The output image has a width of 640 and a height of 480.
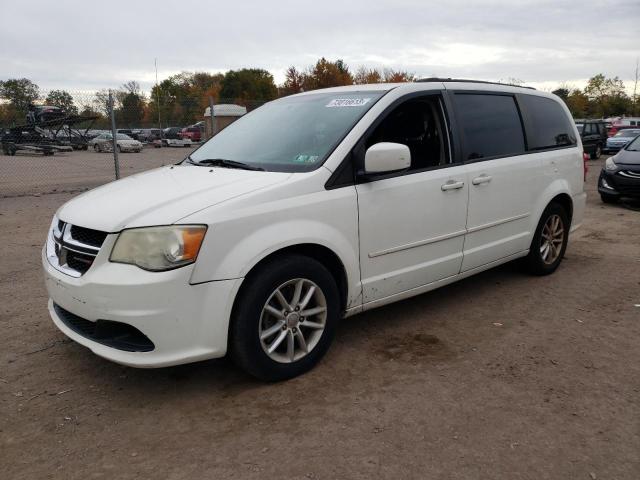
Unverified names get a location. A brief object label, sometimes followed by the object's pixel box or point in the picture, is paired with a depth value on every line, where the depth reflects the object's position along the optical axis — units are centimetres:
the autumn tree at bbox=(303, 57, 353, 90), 4981
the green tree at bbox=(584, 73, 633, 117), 7169
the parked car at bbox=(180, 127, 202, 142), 2731
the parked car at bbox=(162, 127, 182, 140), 2547
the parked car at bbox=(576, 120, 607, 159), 2170
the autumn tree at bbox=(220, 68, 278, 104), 6274
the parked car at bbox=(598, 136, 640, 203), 955
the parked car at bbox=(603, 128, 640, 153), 2181
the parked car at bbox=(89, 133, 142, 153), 2295
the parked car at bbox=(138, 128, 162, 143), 2842
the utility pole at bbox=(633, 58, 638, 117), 6962
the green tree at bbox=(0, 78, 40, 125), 1967
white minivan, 284
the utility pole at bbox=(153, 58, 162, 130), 2489
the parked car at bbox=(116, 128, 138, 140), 2507
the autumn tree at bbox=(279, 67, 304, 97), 4966
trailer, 2059
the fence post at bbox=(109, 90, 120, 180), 1069
